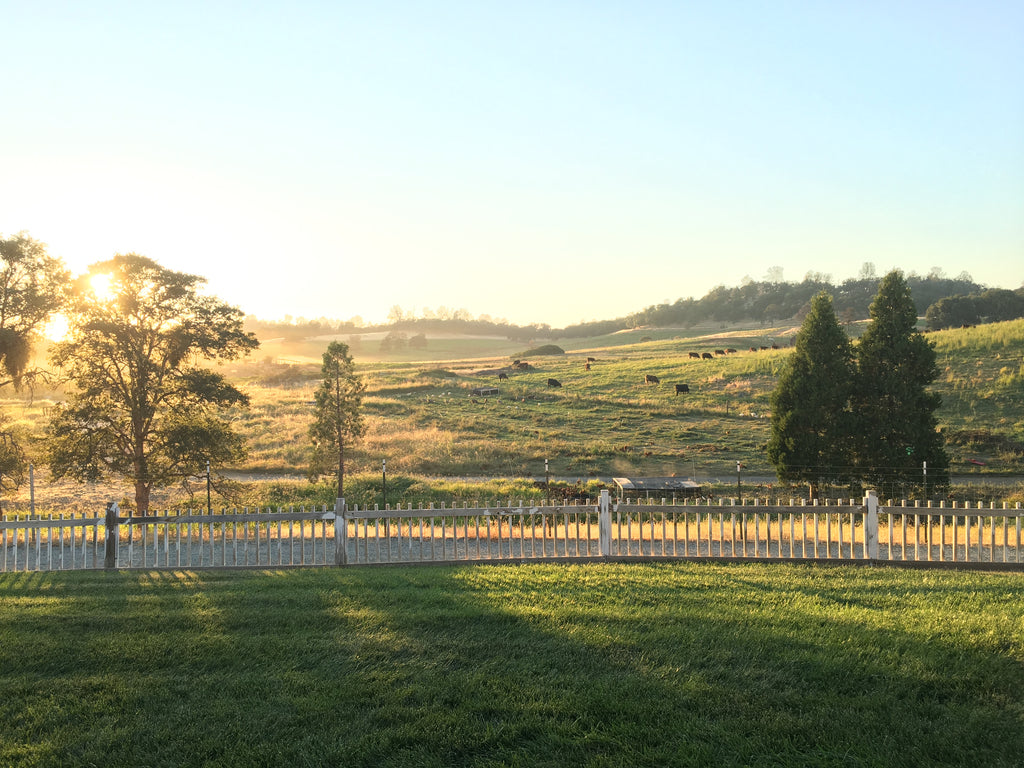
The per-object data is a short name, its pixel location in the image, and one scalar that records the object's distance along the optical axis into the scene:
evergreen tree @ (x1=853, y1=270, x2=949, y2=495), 22.17
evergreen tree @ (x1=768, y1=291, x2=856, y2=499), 23.11
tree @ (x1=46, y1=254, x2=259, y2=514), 21.16
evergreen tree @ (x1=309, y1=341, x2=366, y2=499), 25.12
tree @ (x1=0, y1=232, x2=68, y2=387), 20.98
